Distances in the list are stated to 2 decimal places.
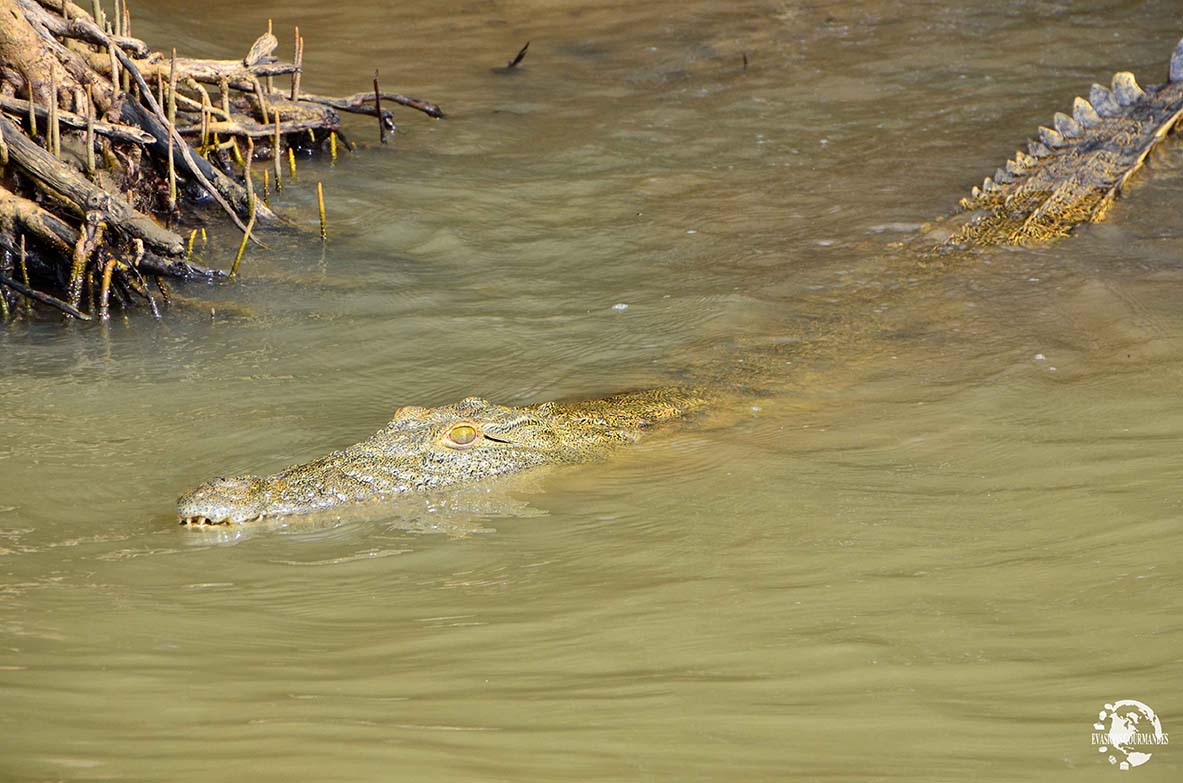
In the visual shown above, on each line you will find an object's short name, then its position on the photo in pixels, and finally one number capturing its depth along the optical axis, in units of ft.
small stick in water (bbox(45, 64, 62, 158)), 38.78
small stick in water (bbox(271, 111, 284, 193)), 49.60
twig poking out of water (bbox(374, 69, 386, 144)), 55.72
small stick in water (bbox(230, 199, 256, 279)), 40.80
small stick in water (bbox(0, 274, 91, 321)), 36.50
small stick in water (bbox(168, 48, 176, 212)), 42.80
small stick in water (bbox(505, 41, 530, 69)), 69.00
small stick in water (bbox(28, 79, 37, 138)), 40.11
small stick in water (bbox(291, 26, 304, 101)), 51.53
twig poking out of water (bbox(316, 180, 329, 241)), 44.08
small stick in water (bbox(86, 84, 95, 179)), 39.63
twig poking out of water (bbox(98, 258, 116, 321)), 38.01
